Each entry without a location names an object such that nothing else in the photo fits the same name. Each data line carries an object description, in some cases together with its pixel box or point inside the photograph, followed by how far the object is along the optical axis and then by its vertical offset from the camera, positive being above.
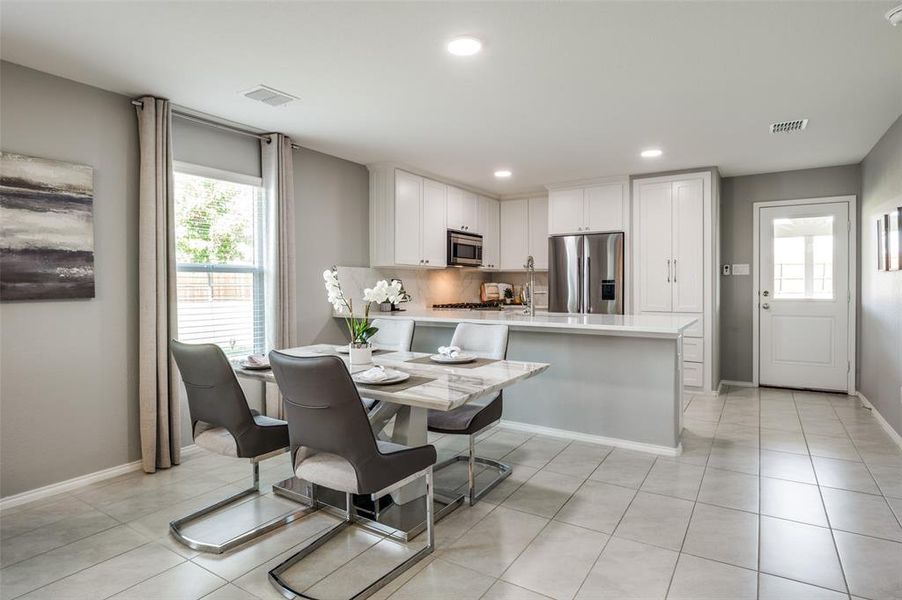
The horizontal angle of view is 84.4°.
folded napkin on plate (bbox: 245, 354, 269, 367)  2.70 -0.36
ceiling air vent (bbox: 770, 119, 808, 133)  3.72 +1.27
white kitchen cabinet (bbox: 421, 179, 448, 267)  5.37 +0.75
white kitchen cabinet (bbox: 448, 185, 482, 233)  5.79 +1.01
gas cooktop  6.16 -0.15
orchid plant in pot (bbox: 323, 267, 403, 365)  2.57 -0.04
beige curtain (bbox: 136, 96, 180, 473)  3.17 +0.02
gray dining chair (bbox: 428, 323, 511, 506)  2.68 -0.68
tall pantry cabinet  5.14 +0.38
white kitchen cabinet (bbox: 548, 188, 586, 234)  5.83 +0.98
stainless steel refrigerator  5.58 +0.23
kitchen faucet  4.36 +0.03
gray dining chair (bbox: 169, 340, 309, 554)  2.23 -0.58
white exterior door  5.23 -0.04
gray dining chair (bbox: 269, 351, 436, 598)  1.80 -0.55
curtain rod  3.44 +1.27
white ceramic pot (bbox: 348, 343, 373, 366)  2.68 -0.32
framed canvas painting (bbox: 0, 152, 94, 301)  2.66 +0.37
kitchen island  3.41 -0.62
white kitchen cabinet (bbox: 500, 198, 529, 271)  6.65 +0.81
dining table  2.08 -0.42
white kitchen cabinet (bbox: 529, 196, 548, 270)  6.48 +0.83
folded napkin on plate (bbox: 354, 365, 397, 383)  2.21 -0.37
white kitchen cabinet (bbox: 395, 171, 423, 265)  5.02 +0.80
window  3.58 +0.27
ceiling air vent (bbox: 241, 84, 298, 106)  3.09 +1.27
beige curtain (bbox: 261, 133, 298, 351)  4.02 +0.46
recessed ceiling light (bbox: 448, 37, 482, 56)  2.47 +1.25
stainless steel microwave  5.73 +0.53
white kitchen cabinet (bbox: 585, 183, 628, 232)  5.56 +0.98
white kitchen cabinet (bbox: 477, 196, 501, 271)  6.40 +0.83
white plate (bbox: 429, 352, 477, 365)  2.73 -0.36
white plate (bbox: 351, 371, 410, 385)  2.22 -0.38
